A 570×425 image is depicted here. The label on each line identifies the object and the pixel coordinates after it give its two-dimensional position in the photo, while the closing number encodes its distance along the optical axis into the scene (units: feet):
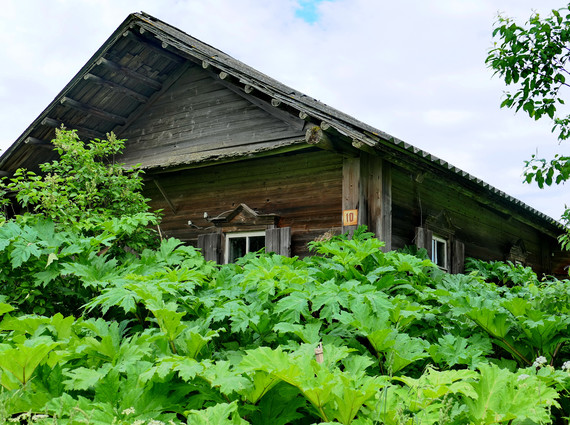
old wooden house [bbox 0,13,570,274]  26.45
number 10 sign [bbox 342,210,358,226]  25.78
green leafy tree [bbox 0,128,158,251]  20.59
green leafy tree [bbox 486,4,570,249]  21.03
